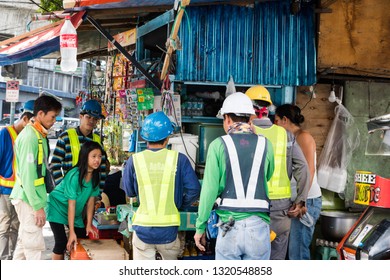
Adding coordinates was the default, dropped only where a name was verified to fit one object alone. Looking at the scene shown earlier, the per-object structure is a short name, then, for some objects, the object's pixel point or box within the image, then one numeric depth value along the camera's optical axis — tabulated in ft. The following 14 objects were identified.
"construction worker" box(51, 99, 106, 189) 21.39
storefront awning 20.49
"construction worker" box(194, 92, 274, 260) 12.78
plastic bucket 20.59
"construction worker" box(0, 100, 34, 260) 20.99
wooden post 16.76
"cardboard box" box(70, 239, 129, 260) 18.43
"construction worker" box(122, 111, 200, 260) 14.46
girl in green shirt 19.12
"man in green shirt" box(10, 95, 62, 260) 17.47
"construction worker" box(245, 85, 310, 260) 15.80
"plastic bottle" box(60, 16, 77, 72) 18.49
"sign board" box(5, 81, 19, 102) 44.91
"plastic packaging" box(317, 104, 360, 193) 22.62
